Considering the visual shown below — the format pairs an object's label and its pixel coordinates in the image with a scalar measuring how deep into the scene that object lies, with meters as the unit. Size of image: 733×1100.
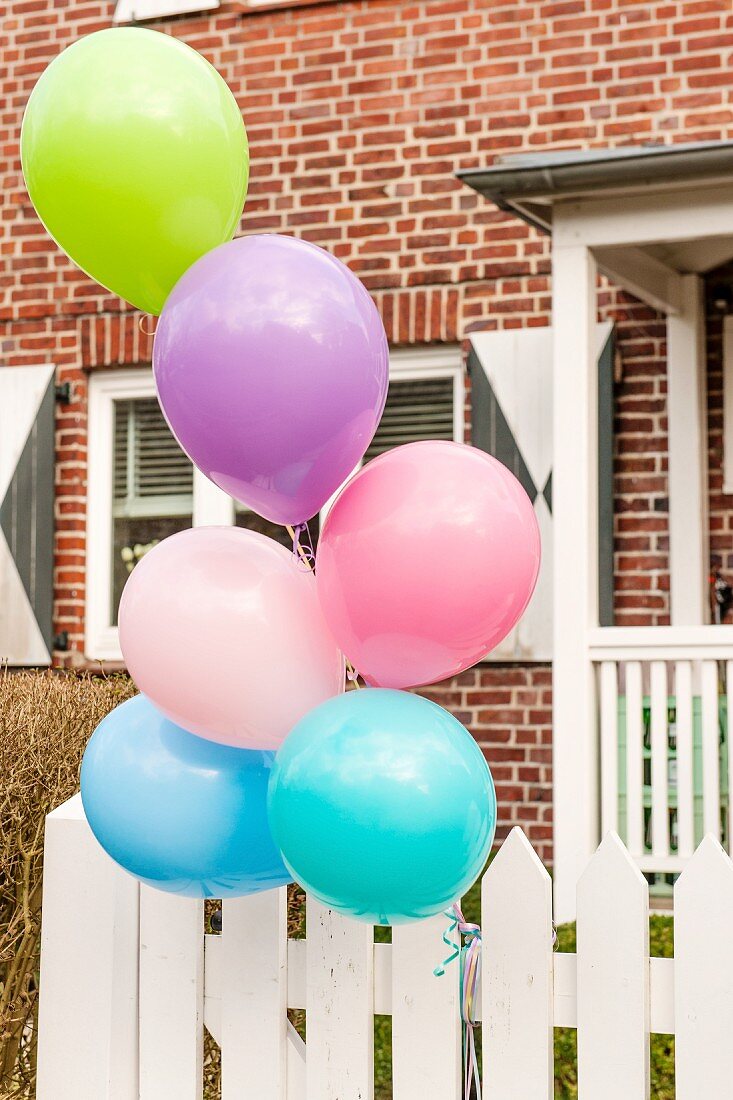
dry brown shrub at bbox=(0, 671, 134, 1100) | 2.67
